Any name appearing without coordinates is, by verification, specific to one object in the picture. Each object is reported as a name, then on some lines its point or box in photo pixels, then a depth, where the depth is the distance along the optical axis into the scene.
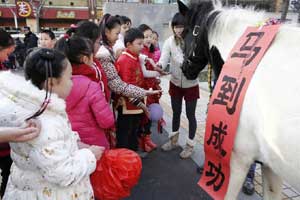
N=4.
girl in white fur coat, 1.32
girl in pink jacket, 2.01
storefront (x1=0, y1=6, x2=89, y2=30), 30.83
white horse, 1.48
